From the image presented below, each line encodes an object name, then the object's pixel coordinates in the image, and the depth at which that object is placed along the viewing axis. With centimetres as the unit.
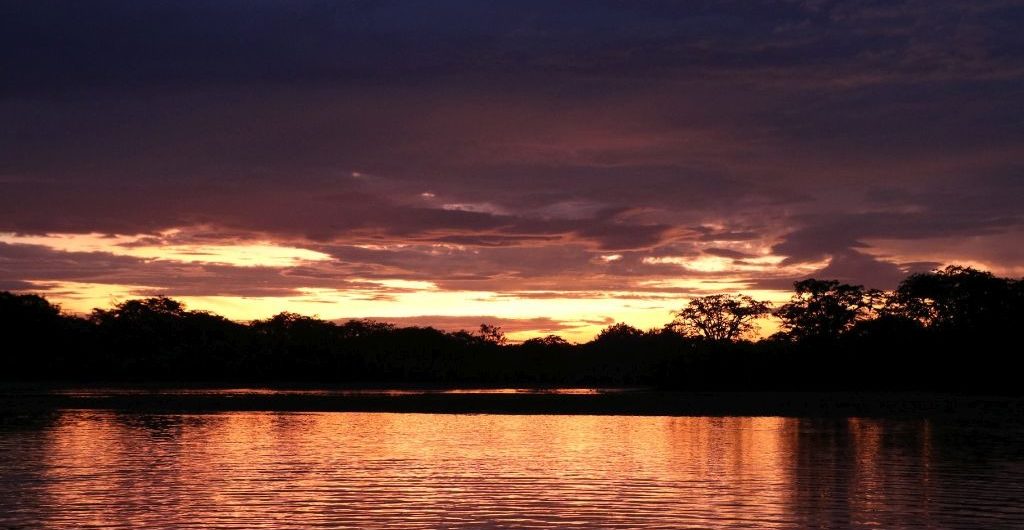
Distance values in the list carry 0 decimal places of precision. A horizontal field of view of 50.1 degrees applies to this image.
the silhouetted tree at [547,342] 17812
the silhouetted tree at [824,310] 11469
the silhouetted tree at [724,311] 13675
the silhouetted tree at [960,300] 9962
